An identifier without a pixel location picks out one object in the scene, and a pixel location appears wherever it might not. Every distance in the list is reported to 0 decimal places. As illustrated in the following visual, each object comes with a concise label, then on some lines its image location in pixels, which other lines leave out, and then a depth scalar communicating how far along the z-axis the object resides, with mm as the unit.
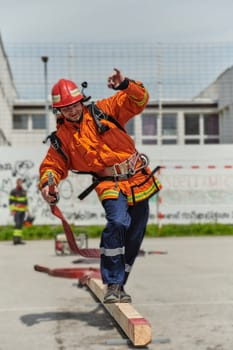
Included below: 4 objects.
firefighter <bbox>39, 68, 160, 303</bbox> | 5617
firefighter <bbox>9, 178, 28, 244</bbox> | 16141
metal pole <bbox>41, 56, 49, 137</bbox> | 16734
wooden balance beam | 4762
